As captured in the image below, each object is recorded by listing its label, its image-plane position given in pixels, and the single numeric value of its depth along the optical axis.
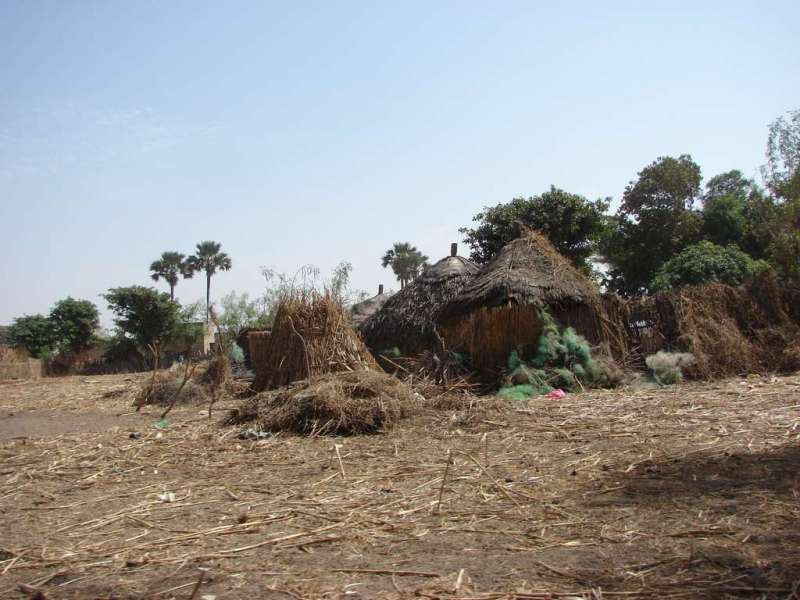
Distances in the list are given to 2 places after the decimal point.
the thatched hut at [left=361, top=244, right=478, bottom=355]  13.62
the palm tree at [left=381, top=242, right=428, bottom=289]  45.22
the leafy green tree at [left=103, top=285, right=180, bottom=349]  33.38
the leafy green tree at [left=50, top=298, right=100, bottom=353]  33.62
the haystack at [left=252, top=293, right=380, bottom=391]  10.06
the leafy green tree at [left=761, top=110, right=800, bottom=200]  18.39
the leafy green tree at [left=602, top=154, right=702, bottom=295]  26.39
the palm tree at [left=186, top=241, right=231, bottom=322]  47.34
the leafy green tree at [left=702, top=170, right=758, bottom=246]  25.89
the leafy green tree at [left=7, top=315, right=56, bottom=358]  32.94
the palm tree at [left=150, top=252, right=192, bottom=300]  46.38
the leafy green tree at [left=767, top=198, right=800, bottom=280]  17.02
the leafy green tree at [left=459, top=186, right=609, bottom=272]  22.81
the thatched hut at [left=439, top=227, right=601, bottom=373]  11.11
